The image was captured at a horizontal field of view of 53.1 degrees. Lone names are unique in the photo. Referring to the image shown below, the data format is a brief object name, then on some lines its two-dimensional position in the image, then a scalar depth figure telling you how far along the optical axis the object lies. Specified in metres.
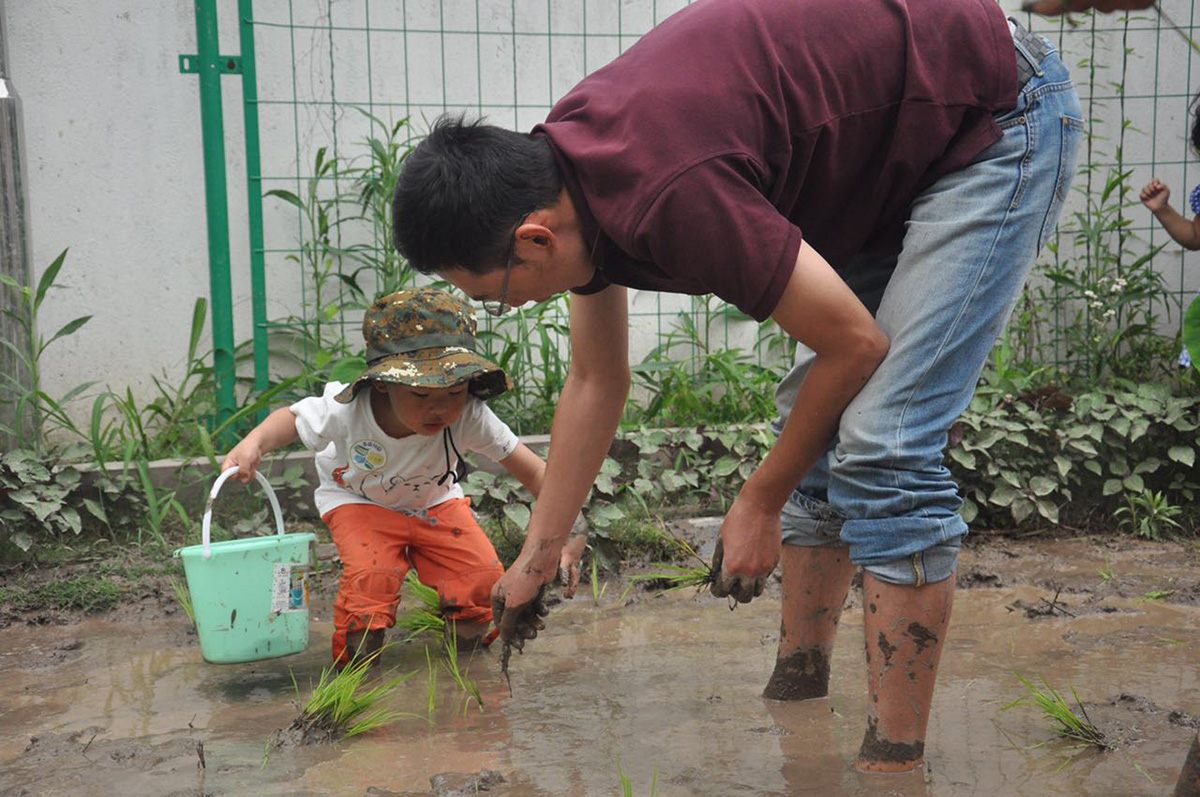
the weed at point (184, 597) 3.30
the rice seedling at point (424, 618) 3.24
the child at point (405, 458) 3.04
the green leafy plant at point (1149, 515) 4.10
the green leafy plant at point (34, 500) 3.80
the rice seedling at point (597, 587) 3.55
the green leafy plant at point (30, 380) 4.09
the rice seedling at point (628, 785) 2.00
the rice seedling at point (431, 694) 2.64
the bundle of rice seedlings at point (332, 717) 2.45
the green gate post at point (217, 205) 4.56
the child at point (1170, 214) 4.75
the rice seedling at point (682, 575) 3.46
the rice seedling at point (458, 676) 2.69
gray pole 4.11
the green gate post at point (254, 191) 4.52
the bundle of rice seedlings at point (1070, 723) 2.31
